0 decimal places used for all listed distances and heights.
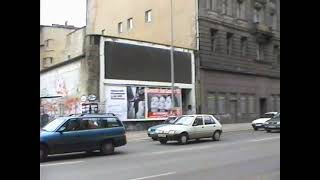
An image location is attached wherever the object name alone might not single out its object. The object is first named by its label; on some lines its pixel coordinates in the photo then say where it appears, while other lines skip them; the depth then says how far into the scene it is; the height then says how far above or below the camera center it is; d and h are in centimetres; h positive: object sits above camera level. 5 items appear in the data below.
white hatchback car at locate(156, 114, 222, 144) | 1156 -103
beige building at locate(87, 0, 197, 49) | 1829 +432
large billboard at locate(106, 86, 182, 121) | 1770 -28
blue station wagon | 846 -87
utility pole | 1844 +159
